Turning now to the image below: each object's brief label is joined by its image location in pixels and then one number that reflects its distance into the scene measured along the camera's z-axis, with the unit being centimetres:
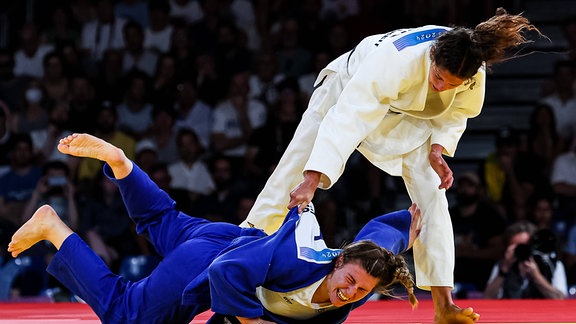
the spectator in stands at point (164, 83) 1505
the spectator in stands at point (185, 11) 1637
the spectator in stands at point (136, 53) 1583
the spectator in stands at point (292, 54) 1526
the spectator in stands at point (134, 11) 1666
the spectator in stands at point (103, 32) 1631
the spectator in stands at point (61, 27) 1664
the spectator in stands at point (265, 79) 1506
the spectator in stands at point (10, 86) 1549
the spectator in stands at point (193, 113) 1502
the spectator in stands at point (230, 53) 1552
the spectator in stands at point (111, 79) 1530
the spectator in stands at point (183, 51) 1537
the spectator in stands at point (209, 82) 1527
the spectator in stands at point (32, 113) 1503
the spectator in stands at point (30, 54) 1594
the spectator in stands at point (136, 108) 1500
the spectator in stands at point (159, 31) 1603
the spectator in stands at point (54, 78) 1534
